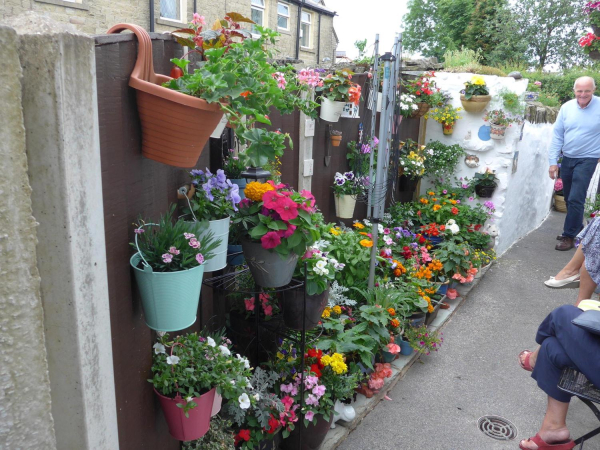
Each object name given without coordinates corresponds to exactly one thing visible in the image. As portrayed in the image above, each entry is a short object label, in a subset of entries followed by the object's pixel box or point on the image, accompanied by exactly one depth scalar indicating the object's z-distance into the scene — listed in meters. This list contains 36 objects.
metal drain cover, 2.94
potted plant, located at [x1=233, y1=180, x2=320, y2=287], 2.17
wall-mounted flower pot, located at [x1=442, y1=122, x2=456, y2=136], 6.09
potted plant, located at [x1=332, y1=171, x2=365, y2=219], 4.42
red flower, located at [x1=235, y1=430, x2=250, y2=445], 2.38
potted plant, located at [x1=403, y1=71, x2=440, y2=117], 5.59
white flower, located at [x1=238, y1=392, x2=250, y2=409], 2.12
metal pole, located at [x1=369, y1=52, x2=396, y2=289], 3.36
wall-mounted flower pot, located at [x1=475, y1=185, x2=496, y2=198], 5.98
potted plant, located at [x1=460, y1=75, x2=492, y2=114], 5.76
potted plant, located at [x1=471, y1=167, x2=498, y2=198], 5.96
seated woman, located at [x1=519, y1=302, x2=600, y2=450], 2.28
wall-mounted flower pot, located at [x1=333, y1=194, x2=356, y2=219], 4.45
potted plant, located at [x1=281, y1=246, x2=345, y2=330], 2.60
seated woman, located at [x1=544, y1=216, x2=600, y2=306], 3.08
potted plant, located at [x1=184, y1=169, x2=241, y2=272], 2.08
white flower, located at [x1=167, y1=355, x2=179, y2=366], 1.97
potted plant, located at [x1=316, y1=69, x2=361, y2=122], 3.74
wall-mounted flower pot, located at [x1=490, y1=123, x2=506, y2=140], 5.76
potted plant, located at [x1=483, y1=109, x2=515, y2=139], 5.75
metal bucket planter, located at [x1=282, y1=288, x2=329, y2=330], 2.64
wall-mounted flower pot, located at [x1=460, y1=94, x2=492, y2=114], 5.76
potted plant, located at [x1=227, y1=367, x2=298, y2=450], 2.38
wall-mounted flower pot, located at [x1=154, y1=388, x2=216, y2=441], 1.94
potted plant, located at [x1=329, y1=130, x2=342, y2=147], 4.25
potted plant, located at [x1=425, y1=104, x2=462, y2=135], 6.02
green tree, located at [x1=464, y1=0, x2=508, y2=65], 22.83
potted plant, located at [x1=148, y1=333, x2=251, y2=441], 1.95
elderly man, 5.64
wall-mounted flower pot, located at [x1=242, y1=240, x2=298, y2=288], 2.28
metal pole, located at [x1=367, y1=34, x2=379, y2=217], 3.68
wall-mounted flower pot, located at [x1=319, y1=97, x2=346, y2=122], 3.83
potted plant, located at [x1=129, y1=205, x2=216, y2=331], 1.67
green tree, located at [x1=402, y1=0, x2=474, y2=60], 25.12
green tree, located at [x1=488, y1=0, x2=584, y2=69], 22.34
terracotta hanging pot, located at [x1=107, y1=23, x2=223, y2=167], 1.60
